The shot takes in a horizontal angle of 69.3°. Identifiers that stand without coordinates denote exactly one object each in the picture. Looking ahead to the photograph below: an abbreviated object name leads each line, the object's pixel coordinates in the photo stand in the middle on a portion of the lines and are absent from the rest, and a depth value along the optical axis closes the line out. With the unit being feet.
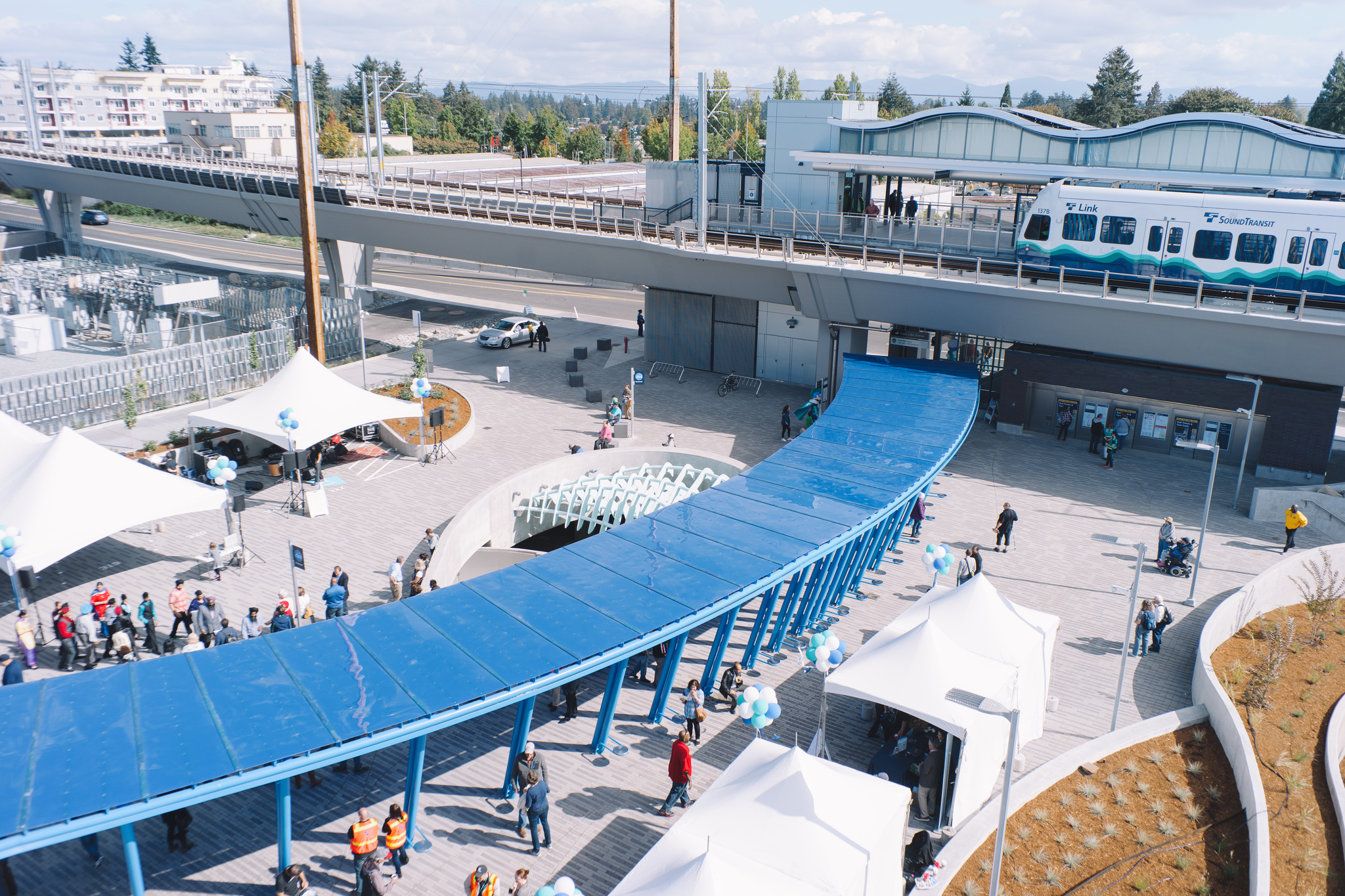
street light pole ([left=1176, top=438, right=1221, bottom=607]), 64.54
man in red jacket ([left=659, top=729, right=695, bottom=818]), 47.01
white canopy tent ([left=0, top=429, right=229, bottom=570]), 63.21
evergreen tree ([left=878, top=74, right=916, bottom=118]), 431.84
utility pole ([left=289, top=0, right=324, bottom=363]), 100.73
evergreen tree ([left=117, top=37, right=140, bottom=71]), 621.72
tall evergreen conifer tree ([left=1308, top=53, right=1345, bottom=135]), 306.96
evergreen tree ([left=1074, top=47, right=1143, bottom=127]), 357.41
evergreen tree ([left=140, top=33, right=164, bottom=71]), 610.24
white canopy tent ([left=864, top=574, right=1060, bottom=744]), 52.90
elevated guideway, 86.48
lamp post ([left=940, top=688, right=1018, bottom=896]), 35.01
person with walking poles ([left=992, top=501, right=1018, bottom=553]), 77.20
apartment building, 431.43
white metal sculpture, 82.79
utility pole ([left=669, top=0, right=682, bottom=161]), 143.84
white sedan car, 138.10
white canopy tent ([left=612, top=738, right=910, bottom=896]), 36.17
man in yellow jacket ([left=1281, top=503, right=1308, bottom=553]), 77.97
